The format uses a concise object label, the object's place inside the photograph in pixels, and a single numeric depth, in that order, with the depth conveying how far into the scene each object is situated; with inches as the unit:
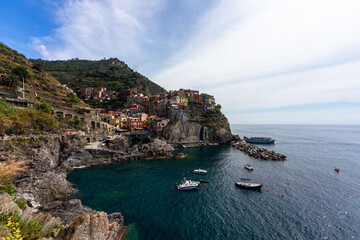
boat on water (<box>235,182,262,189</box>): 1150.3
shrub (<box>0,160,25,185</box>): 572.4
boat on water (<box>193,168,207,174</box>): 1473.9
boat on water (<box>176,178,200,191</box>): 1138.7
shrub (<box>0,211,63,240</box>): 307.6
